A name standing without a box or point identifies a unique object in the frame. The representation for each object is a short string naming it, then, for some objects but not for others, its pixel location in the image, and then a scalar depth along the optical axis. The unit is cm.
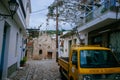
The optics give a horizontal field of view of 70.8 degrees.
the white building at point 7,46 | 453
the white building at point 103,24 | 476
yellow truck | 293
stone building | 1835
